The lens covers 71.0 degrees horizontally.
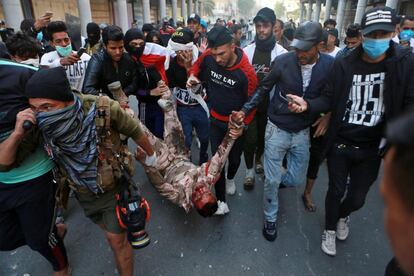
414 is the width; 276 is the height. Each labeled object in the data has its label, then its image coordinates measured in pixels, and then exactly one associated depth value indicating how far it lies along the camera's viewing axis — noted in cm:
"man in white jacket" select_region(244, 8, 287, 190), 370
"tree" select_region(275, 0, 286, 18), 10150
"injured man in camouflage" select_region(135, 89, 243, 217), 266
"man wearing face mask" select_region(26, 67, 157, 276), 176
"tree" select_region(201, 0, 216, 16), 6967
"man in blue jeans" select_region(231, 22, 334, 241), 255
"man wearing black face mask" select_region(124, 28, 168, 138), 377
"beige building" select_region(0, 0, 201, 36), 1131
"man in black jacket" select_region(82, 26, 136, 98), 324
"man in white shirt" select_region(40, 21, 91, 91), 348
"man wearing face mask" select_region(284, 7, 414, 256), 216
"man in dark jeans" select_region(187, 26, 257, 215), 289
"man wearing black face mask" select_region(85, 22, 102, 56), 474
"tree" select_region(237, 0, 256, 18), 10894
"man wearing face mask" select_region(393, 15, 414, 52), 496
